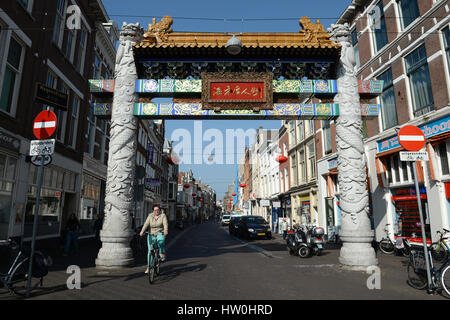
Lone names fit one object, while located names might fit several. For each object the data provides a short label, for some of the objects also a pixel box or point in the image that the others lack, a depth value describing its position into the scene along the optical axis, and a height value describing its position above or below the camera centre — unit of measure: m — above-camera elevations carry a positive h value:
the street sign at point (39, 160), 5.83 +1.13
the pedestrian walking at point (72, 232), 10.89 -0.64
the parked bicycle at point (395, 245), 11.03 -1.13
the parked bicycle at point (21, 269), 5.23 -1.01
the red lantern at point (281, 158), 22.24 +4.43
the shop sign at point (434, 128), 10.05 +3.24
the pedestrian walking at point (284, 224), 22.63 -0.58
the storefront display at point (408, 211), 11.36 +0.26
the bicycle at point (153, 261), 6.09 -0.98
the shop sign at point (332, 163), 17.60 +3.28
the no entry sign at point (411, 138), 6.09 +1.65
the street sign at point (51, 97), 8.19 +3.45
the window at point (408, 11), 12.12 +8.79
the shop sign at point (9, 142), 8.74 +2.27
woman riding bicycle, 7.07 -0.25
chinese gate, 8.45 +3.96
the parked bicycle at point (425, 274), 5.18 -1.05
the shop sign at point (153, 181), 14.97 +1.76
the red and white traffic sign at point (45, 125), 5.92 +1.83
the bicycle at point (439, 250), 9.18 -1.07
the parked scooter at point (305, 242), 10.85 -0.98
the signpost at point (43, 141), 5.59 +1.42
